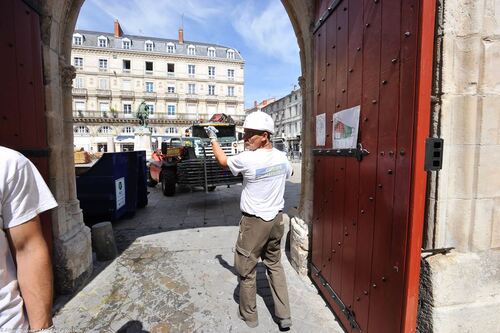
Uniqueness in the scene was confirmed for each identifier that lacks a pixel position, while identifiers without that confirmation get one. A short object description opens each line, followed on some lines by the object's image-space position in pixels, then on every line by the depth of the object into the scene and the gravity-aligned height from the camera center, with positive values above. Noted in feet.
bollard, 12.50 -4.34
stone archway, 9.41 +0.90
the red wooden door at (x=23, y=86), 7.20 +1.83
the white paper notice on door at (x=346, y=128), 6.97 +0.54
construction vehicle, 23.85 -1.56
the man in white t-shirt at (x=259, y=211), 7.63 -1.79
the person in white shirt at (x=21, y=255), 3.58 -1.48
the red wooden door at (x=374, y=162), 4.93 -0.33
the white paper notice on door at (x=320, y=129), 9.18 +0.65
